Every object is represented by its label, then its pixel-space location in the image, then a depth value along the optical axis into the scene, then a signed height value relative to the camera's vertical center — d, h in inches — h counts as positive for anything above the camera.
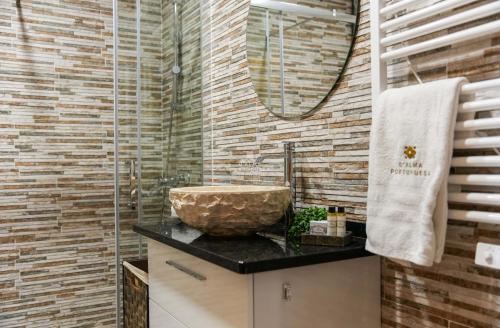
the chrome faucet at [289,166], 65.1 -0.9
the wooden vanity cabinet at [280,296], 45.3 -15.0
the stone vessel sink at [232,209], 54.8 -6.2
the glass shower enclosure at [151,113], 97.3 +10.4
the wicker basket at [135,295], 76.1 -24.7
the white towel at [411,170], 40.4 -1.1
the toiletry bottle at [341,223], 51.1 -7.3
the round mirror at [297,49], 60.2 +16.8
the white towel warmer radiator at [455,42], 38.6 +11.0
